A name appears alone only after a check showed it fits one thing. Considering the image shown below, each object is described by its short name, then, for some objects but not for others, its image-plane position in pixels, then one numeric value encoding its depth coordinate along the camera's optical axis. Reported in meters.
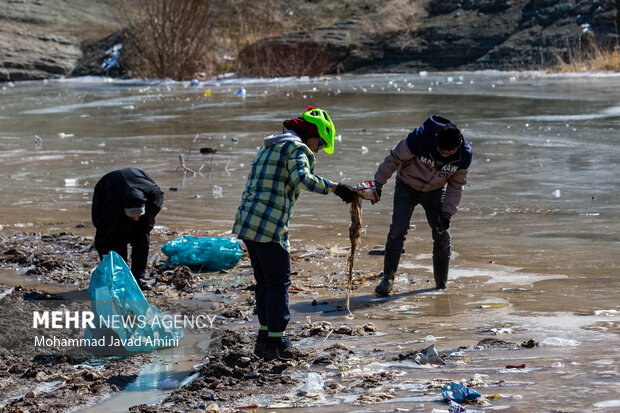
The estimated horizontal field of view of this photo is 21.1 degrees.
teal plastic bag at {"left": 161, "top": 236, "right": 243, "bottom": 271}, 13.94
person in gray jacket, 12.16
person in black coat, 12.15
